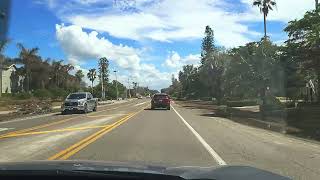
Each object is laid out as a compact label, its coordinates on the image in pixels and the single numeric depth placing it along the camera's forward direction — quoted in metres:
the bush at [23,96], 35.27
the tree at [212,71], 40.21
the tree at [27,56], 42.17
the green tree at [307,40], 19.45
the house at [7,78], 43.31
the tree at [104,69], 64.70
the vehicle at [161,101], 22.66
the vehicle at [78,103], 18.20
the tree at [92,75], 70.14
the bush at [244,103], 28.20
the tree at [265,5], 29.69
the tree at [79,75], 63.52
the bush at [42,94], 37.64
